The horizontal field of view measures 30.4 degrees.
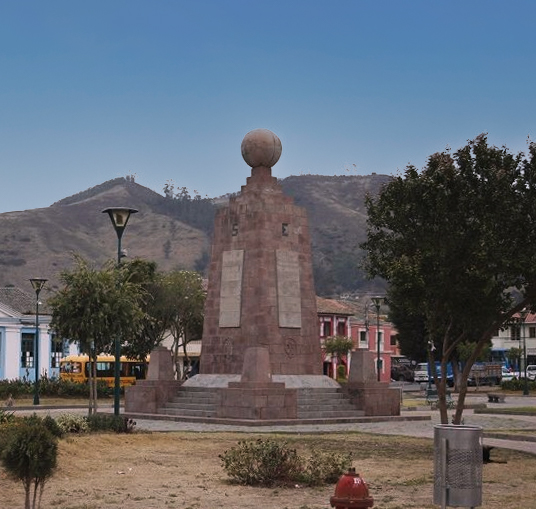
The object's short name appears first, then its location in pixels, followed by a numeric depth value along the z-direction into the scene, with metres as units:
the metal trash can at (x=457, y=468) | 11.31
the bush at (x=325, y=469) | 16.67
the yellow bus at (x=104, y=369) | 63.69
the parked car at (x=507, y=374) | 88.19
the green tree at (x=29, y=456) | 12.70
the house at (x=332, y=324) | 91.19
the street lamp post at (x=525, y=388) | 64.89
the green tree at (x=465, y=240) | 21.84
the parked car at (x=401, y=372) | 98.38
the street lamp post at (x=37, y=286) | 45.94
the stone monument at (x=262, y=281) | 35.84
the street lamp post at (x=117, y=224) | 28.14
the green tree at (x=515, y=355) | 97.90
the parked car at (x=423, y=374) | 85.44
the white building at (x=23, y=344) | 73.94
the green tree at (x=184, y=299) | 63.34
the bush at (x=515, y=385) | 70.13
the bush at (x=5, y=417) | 22.18
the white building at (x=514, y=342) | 106.96
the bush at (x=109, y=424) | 26.56
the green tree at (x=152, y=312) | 63.09
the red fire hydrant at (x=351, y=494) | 10.98
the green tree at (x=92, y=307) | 31.00
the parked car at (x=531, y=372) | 87.80
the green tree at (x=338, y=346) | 85.75
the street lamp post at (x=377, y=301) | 58.56
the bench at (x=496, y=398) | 53.28
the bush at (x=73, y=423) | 25.36
